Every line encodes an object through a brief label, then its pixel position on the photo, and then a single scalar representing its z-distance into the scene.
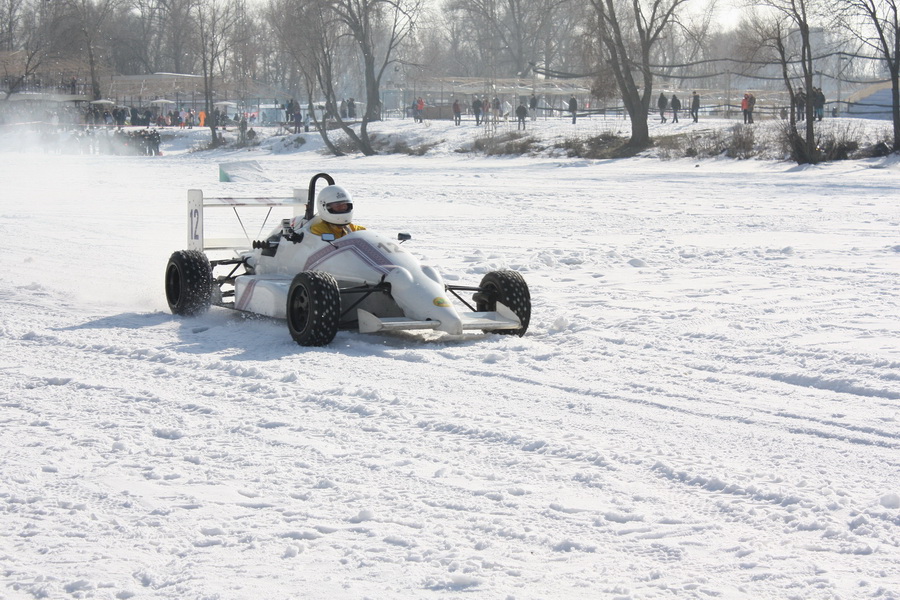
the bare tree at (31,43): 77.94
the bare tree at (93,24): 82.12
